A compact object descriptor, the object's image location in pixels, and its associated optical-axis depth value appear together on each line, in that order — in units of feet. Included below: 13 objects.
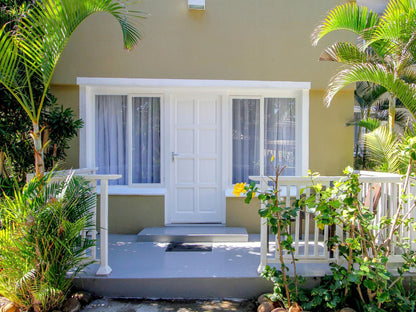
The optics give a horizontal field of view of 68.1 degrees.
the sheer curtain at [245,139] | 17.40
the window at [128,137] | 17.29
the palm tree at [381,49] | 11.94
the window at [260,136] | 17.40
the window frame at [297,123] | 16.70
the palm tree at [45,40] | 9.80
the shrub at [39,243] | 9.02
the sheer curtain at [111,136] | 17.34
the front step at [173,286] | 10.96
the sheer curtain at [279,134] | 17.43
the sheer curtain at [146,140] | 17.29
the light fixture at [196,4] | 16.03
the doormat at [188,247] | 14.01
